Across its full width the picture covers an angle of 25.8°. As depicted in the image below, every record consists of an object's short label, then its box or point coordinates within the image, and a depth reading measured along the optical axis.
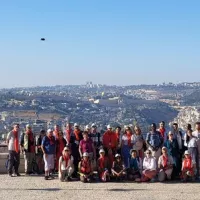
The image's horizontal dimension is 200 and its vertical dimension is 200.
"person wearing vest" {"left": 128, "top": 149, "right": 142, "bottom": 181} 12.16
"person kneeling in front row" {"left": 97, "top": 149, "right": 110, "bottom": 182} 12.00
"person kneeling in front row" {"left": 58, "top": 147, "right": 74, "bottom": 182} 12.09
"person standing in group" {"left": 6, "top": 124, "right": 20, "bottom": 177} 12.83
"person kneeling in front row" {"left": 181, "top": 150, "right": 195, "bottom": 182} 11.99
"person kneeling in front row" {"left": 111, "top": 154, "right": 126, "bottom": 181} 12.05
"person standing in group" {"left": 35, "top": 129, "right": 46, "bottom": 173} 12.92
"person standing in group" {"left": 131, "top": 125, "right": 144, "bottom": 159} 12.66
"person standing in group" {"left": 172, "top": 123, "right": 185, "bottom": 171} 12.50
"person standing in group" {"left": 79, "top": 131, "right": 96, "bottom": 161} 12.30
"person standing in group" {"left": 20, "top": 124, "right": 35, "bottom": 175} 12.87
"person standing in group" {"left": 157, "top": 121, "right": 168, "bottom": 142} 12.71
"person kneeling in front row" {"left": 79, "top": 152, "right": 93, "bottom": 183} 11.95
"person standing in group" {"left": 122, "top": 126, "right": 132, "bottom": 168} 12.57
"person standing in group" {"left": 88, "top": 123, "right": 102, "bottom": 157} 12.83
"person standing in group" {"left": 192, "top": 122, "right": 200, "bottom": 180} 12.40
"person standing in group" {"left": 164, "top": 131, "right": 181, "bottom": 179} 12.38
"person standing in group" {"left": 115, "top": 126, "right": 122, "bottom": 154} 12.70
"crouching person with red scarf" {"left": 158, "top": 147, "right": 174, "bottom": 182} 12.09
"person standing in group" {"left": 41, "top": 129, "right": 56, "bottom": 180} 12.55
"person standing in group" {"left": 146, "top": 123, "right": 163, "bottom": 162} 12.44
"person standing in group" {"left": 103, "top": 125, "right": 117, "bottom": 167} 12.61
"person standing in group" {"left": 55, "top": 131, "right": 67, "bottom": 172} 12.62
